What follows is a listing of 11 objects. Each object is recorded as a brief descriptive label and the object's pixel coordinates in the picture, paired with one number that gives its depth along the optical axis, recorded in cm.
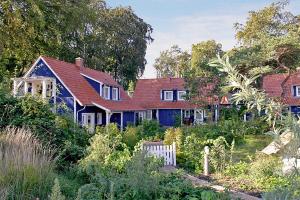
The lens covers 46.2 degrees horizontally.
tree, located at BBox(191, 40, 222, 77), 4535
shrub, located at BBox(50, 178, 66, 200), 280
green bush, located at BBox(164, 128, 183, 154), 1526
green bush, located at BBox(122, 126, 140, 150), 1630
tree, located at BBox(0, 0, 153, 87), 2128
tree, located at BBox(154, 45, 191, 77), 5672
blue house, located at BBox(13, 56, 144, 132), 2347
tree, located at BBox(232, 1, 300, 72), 1920
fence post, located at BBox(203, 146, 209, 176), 1240
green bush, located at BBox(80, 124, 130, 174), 881
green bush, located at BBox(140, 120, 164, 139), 2200
